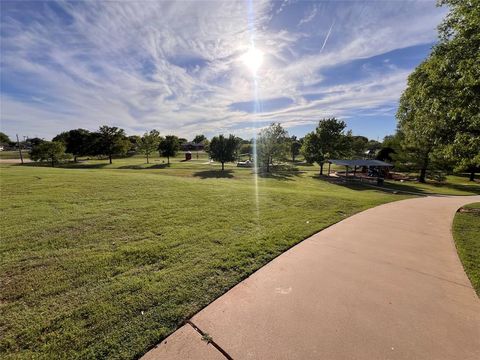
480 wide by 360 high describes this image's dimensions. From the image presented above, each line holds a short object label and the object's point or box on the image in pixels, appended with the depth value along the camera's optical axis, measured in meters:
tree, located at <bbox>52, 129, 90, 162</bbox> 46.34
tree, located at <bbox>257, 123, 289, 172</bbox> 36.59
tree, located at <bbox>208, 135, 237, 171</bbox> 34.06
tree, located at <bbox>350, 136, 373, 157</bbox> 59.72
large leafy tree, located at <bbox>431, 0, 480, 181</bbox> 7.36
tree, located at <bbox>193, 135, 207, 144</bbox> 142.62
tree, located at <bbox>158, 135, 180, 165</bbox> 46.06
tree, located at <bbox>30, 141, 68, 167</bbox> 36.91
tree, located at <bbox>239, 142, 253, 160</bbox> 78.34
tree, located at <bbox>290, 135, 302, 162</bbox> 74.84
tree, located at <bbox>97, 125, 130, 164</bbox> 41.91
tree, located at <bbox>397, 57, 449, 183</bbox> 9.66
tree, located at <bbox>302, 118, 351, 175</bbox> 34.34
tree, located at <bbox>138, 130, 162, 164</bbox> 47.88
